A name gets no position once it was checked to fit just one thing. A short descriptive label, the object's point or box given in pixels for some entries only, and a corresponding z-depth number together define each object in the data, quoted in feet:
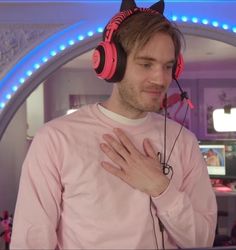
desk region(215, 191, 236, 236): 13.02
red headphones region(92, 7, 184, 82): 2.72
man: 2.56
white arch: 5.91
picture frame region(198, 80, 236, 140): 15.23
